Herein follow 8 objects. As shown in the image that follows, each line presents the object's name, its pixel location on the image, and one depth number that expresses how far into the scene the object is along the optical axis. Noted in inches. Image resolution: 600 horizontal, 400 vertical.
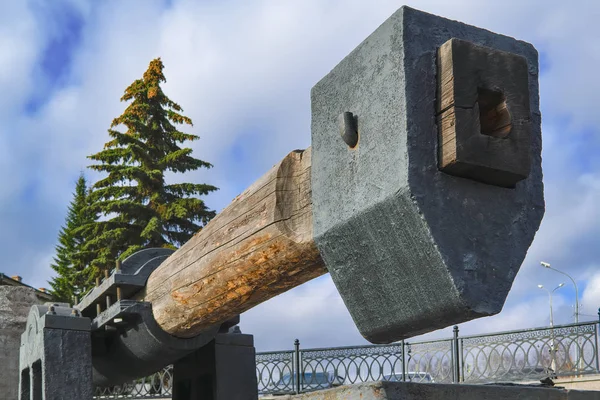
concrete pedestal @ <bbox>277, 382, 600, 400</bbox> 98.0
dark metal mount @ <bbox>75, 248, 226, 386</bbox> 157.0
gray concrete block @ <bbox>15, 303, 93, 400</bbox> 160.9
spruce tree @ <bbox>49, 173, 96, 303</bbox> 874.1
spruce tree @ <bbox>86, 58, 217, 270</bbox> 837.8
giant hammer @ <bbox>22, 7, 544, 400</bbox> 72.4
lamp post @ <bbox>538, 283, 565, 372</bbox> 407.5
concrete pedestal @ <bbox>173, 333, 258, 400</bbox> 180.4
